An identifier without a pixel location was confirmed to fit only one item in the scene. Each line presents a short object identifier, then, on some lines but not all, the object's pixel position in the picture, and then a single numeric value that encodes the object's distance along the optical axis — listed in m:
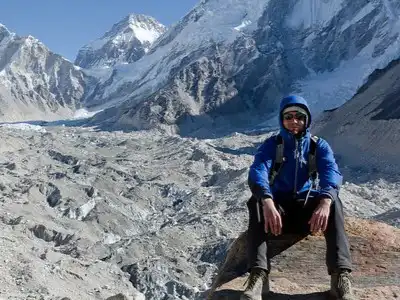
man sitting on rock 5.44
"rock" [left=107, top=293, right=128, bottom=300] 14.62
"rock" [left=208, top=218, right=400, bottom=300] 5.75
